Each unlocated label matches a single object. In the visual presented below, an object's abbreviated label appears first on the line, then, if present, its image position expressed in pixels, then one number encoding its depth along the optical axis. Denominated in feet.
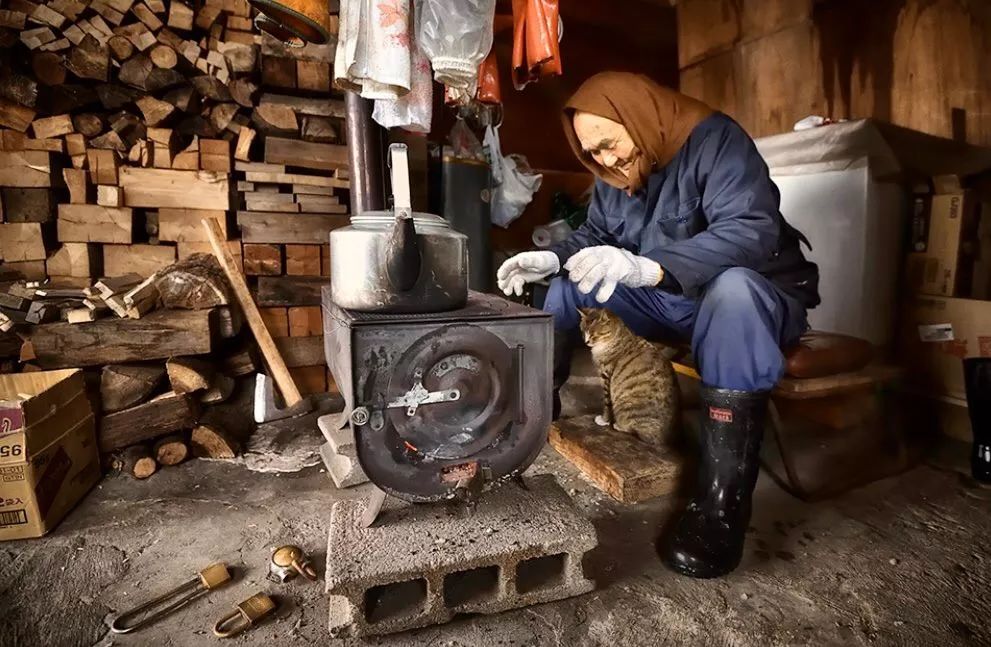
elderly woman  5.05
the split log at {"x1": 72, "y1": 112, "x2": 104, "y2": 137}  8.15
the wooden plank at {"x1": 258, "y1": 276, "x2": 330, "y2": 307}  8.98
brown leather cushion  6.21
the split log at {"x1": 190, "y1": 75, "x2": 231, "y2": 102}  8.59
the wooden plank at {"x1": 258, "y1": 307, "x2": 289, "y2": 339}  9.04
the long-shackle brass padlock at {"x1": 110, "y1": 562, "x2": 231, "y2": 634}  4.34
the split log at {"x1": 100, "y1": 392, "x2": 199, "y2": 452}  7.00
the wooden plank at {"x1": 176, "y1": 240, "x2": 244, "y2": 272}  8.93
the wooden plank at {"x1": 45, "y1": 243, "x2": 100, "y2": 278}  8.32
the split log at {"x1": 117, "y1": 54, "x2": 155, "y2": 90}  8.20
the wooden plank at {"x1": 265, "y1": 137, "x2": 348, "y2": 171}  8.81
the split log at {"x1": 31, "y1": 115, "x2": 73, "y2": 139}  7.96
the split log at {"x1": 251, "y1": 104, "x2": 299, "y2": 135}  8.68
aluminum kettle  3.95
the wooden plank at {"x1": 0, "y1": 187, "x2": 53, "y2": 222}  7.95
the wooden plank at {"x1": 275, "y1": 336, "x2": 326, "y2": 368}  9.23
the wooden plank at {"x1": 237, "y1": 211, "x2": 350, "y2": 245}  8.86
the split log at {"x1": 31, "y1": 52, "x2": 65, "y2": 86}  7.83
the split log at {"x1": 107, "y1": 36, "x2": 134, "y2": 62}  8.12
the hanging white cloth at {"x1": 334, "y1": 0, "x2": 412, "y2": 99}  5.95
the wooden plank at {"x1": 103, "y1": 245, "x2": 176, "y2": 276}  8.69
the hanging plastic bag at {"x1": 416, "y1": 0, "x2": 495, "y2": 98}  6.24
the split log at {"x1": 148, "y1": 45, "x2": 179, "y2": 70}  8.30
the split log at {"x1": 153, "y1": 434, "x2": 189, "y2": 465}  7.22
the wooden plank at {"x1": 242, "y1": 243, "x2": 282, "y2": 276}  8.91
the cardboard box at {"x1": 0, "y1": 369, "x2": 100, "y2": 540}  5.39
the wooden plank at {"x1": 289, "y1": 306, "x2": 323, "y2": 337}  9.21
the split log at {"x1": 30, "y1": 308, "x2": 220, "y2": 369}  6.82
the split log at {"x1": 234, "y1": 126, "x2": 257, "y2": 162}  8.68
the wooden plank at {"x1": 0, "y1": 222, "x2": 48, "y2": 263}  8.05
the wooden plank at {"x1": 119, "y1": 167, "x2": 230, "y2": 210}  8.49
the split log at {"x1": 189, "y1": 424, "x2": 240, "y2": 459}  7.48
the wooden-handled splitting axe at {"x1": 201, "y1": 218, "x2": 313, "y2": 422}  8.63
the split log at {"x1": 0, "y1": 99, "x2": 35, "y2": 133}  7.82
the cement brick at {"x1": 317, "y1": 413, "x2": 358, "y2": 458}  6.41
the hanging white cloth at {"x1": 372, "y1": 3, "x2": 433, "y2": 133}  6.66
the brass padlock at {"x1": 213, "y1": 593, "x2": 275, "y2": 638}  4.24
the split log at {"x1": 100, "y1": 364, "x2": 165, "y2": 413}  7.02
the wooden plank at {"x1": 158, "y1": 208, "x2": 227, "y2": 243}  8.75
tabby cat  7.01
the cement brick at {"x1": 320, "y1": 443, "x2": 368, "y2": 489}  6.70
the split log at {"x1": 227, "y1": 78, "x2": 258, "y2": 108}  8.67
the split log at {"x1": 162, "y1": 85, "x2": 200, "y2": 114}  8.44
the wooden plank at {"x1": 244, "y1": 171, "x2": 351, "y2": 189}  8.83
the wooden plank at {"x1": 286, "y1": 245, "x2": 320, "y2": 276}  9.19
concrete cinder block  4.11
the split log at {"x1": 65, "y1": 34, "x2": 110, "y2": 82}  7.94
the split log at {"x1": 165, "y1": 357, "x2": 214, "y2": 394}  7.37
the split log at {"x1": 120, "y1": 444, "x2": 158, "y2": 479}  6.95
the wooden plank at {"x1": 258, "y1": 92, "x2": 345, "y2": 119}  8.82
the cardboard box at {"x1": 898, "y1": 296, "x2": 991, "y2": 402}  7.68
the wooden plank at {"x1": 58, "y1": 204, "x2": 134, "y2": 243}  8.29
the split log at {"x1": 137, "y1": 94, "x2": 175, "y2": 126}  8.32
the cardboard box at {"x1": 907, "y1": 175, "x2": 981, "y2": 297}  8.14
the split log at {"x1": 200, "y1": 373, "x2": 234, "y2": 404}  7.85
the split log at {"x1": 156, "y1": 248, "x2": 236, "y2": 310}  7.65
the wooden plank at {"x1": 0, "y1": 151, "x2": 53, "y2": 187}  7.91
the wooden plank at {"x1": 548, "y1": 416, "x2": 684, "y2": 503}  6.25
